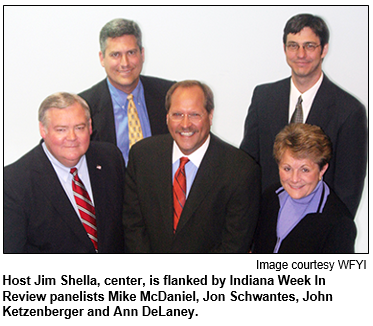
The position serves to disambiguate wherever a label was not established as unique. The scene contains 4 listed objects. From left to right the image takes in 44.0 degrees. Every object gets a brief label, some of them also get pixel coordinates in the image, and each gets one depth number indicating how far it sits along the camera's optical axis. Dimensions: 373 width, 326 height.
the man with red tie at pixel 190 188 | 3.21
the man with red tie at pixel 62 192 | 3.26
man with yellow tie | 3.63
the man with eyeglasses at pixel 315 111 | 3.63
